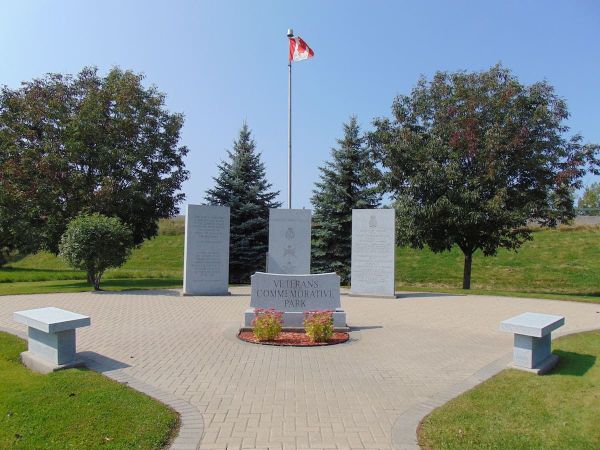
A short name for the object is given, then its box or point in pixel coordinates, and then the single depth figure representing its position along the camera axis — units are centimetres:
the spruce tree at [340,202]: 2242
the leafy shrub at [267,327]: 849
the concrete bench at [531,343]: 653
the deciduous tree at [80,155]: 1995
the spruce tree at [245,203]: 2258
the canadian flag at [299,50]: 1686
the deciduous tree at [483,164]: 1759
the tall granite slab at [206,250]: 1544
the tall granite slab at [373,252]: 1538
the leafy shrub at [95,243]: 1565
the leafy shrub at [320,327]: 850
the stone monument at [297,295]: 964
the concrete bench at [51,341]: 636
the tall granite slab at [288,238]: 1455
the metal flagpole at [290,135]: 1611
